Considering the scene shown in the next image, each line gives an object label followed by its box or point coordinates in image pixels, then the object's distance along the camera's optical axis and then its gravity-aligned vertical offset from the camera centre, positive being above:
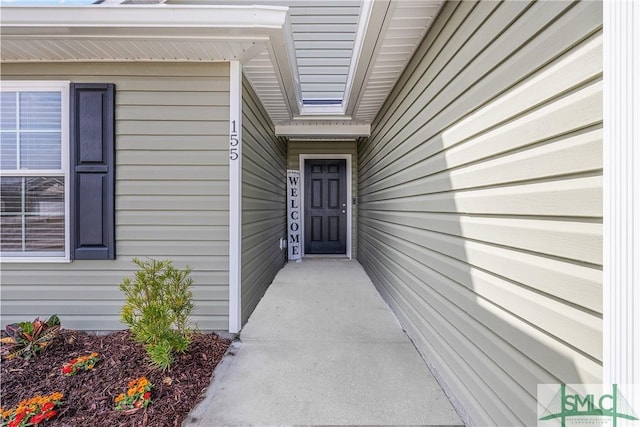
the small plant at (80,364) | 1.80 -0.97
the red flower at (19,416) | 1.39 -0.99
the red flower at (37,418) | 1.39 -1.00
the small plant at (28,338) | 1.97 -0.88
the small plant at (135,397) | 1.51 -0.98
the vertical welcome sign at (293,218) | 5.37 -0.09
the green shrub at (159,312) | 1.82 -0.65
